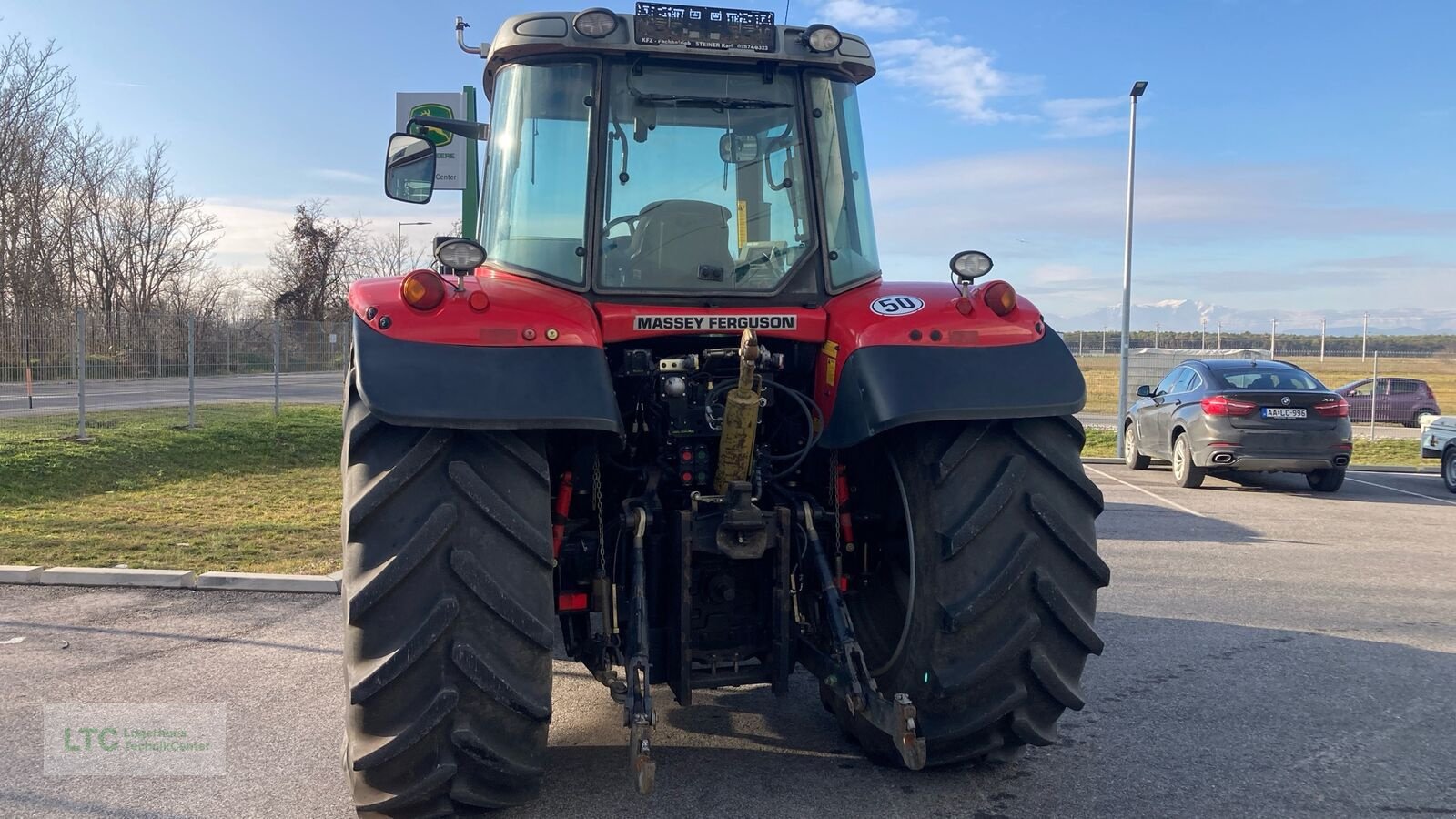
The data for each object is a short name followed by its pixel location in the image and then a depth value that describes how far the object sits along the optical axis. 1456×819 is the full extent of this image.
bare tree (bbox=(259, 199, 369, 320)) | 43.62
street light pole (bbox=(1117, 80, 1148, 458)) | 17.95
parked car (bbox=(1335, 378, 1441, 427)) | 28.94
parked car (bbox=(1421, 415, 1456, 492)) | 13.90
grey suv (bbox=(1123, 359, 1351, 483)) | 12.74
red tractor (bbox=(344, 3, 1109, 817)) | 3.08
